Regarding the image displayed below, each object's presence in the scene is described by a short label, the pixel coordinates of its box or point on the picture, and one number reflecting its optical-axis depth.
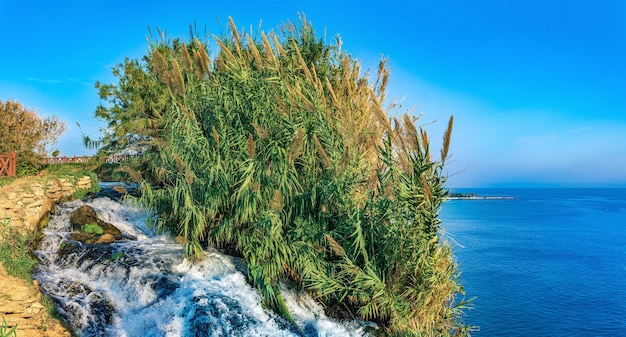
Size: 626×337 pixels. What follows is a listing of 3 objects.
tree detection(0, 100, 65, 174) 20.99
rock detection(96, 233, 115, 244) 8.77
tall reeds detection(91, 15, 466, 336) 6.54
